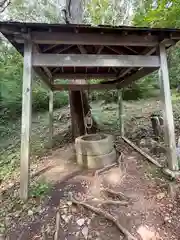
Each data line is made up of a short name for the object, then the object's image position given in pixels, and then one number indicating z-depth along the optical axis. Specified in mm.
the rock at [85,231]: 2301
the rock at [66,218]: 2561
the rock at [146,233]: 2258
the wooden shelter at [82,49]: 2945
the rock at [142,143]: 5508
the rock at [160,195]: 3031
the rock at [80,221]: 2485
